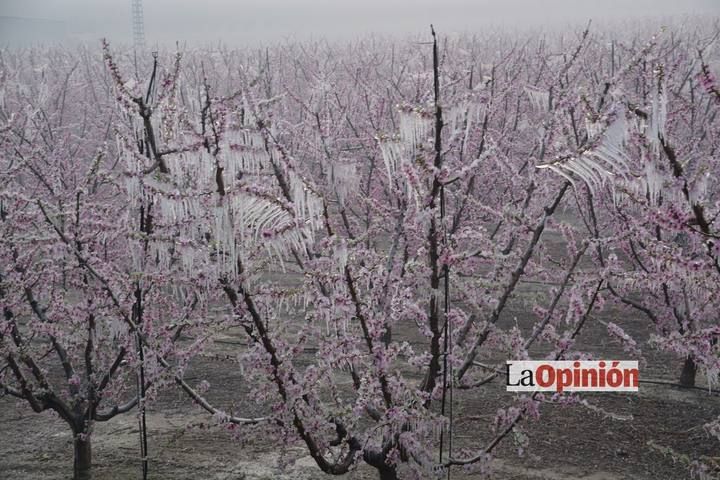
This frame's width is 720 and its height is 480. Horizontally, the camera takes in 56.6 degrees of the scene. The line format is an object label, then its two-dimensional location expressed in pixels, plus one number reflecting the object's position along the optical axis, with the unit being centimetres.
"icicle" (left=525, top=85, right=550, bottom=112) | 506
